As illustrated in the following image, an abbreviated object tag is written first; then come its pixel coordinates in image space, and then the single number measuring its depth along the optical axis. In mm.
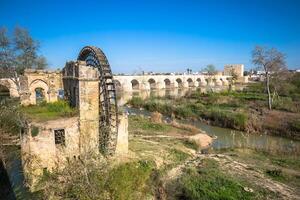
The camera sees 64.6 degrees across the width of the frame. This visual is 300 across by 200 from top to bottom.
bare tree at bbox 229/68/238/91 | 70056
